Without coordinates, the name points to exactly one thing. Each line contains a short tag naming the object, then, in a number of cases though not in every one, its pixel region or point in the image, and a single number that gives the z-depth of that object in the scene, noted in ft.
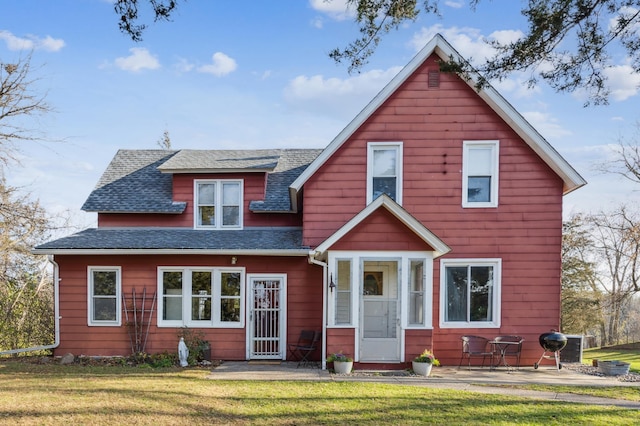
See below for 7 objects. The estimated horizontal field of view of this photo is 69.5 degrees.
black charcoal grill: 36.09
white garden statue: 37.01
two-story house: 35.53
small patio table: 36.74
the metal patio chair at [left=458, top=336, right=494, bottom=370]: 36.94
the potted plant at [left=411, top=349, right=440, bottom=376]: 33.17
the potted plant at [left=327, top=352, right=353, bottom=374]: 33.58
